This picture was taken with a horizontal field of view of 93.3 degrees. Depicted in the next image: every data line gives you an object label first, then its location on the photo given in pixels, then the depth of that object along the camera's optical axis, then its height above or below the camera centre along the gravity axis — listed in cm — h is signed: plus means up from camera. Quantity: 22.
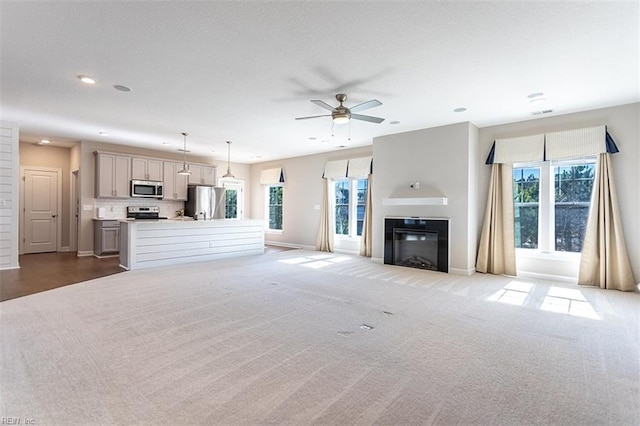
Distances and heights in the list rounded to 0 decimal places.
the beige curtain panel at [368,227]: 768 -40
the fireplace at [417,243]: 596 -64
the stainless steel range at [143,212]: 812 -9
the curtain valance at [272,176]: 992 +116
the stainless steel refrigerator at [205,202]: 897 +22
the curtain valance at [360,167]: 768 +117
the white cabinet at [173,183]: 867 +76
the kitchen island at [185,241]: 599 -71
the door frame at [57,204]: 763 +10
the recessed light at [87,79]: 382 +167
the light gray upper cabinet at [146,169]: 804 +110
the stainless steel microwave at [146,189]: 799 +55
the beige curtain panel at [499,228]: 561 -27
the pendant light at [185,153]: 695 +168
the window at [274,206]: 1028 +15
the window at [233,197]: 1040 +46
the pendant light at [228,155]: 765 +170
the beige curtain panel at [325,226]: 854 -43
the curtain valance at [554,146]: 482 +117
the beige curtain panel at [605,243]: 463 -45
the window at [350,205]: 814 +18
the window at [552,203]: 514 +19
